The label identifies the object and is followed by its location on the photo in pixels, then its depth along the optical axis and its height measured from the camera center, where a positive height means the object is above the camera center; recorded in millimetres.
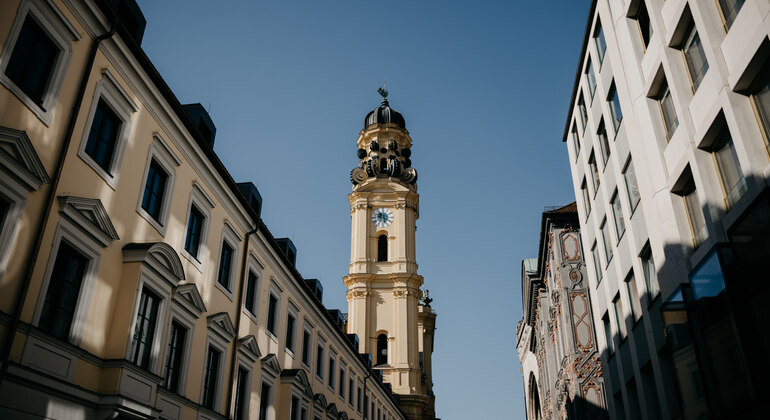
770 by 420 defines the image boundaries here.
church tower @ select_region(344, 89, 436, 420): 58531 +22187
